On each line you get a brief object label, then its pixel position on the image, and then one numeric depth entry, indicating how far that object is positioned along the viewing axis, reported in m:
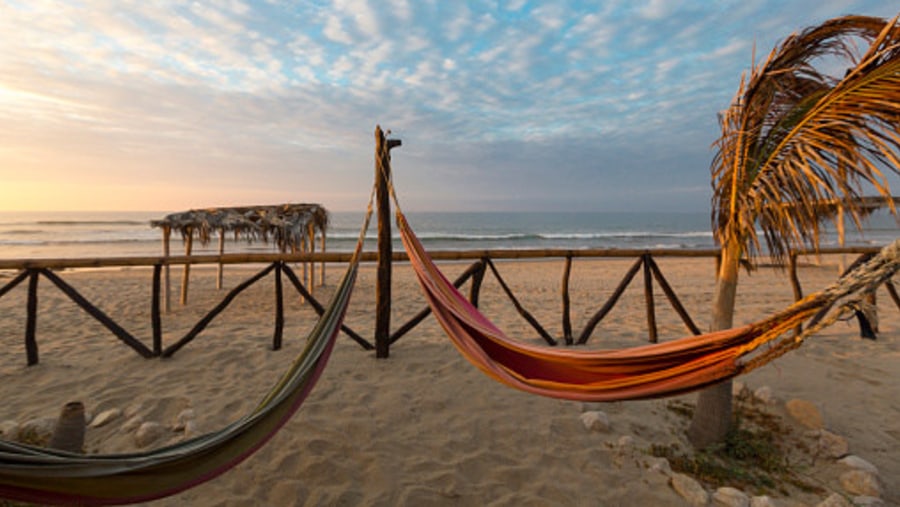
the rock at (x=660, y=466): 2.23
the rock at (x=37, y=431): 2.38
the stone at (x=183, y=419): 2.53
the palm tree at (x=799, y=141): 1.64
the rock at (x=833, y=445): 2.41
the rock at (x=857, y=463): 2.24
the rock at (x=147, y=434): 2.38
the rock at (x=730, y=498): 2.00
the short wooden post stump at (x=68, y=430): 2.11
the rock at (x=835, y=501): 1.94
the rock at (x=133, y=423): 2.50
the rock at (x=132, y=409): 2.66
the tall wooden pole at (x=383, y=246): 3.18
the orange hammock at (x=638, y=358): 1.34
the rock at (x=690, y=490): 2.03
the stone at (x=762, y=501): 1.97
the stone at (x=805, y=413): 2.68
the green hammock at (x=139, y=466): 1.24
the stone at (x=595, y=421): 2.57
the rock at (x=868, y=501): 2.02
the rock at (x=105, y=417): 2.56
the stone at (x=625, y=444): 2.39
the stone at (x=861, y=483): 2.13
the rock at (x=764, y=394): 2.93
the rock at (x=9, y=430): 2.36
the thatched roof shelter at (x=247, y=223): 6.32
